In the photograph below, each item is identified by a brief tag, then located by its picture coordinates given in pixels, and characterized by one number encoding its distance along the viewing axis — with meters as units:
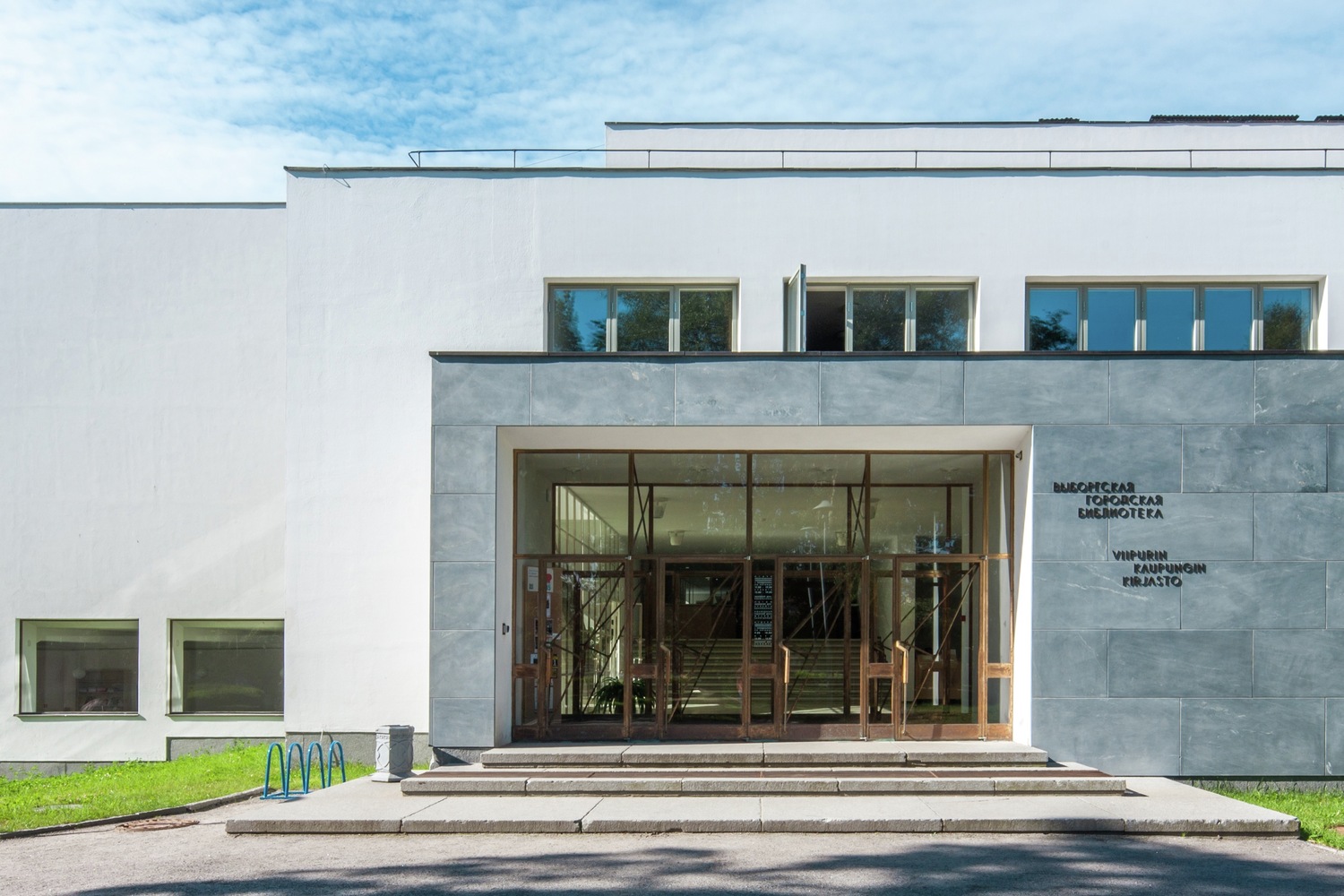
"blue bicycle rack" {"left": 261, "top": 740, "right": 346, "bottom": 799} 12.20
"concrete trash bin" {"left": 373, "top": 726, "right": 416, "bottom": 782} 13.02
